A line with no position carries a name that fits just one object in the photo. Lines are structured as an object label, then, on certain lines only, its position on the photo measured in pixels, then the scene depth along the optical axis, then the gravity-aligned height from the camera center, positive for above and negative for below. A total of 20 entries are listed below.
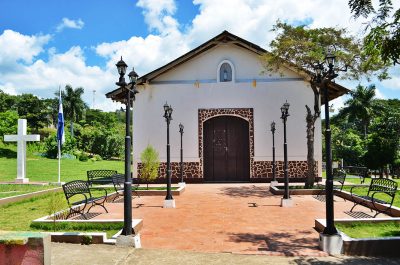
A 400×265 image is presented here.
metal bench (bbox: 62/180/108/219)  8.09 -1.04
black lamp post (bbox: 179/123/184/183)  16.63 +0.89
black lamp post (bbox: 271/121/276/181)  15.62 +0.70
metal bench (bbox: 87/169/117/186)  11.54 -1.02
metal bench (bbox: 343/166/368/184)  14.03 -1.09
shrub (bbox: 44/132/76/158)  38.79 +0.11
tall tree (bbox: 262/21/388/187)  12.80 +3.58
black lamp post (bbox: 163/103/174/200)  10.39 -0.89
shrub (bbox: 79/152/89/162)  37.90 -1.22
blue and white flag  17.39 +0.95
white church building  17.02 +1.71
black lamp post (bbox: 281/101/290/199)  10.50 -0.37
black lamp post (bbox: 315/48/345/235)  6.11 -0.21
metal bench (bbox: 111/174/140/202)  11.71 -1.17
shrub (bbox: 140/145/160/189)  13.73 -0.71
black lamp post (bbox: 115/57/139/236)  6.36 -0.23
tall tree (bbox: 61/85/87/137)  59.72 +7.90
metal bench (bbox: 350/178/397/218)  8.03 -1.06
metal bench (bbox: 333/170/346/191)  11.96 -1.04
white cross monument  17.39 +0.10
